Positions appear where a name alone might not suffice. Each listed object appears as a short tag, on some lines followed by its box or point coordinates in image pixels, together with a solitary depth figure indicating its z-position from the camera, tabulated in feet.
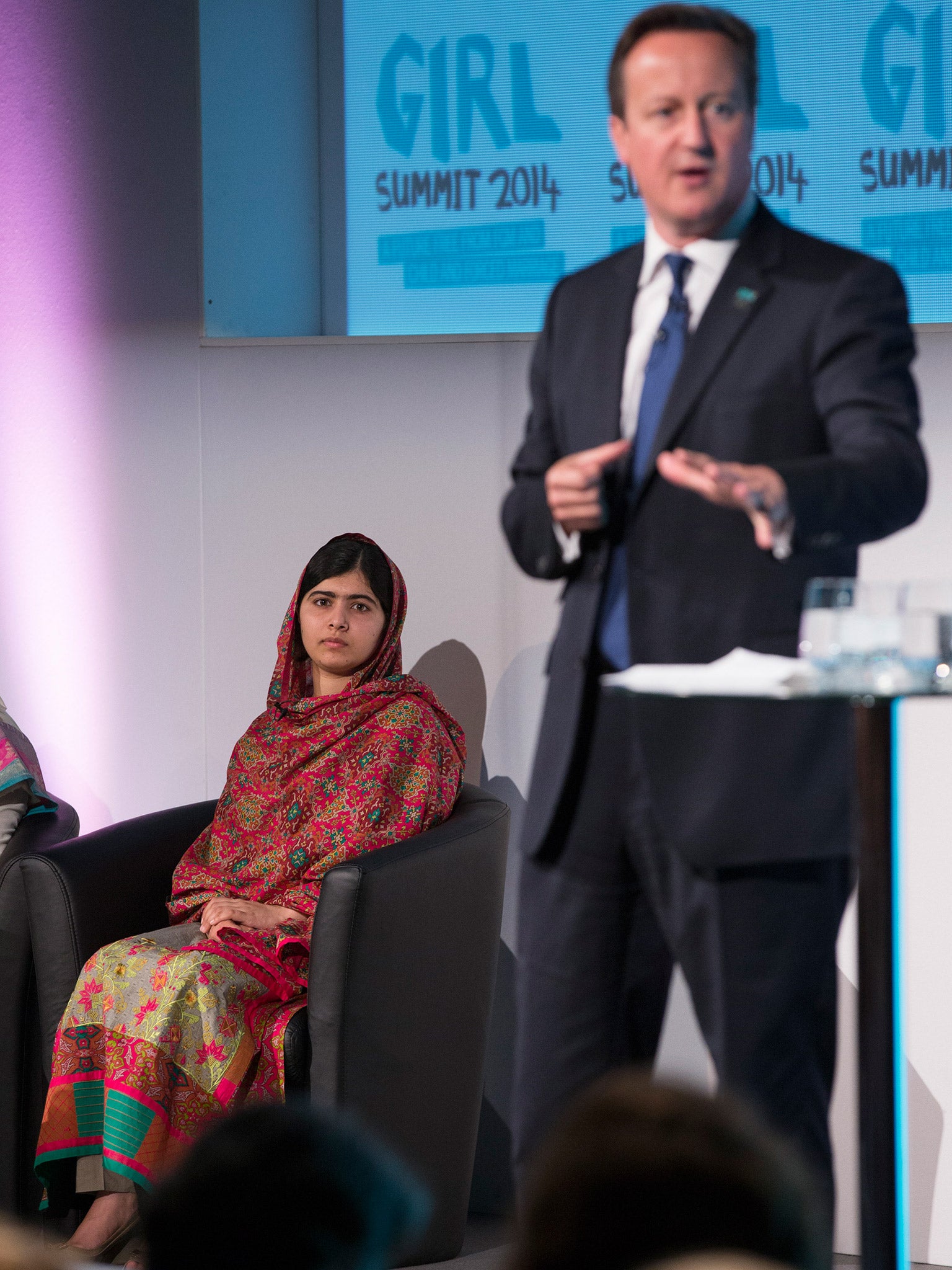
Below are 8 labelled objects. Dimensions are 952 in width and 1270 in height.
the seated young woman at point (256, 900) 27.47
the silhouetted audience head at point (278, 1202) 18.25
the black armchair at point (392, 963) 27.33
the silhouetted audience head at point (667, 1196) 17.62
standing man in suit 24.29
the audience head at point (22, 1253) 16.18
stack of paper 23.59
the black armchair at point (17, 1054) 27.78
